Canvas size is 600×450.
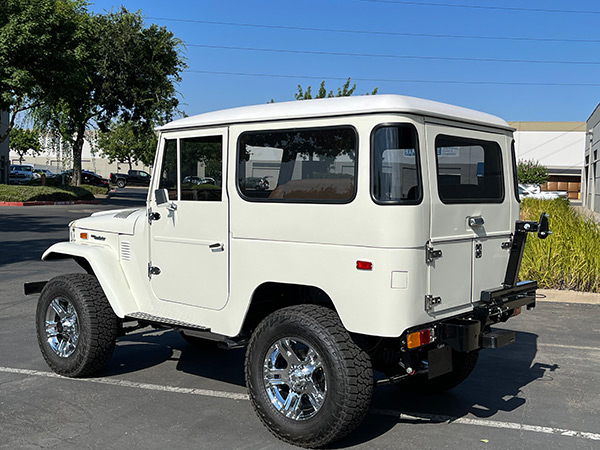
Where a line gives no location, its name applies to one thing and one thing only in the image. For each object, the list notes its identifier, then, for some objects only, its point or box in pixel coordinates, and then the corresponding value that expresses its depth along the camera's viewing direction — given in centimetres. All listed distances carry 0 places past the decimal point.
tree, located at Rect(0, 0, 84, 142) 2502
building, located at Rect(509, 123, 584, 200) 5888
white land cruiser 408
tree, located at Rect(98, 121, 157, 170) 7200
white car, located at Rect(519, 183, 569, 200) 4122
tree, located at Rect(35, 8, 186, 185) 3472
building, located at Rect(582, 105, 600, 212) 3424
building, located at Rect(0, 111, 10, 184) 3766
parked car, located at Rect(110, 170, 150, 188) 6178
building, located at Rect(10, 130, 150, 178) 8619
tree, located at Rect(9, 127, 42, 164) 7525
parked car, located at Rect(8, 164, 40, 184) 4660
